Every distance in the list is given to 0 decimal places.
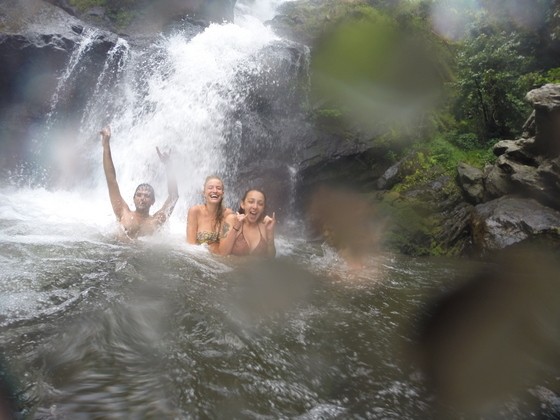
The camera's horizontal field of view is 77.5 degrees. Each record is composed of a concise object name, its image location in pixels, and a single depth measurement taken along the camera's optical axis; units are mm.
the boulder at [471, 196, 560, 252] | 6098
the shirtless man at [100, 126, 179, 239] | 5059
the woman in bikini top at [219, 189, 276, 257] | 4445
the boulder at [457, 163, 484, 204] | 7902
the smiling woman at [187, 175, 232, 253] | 4750
